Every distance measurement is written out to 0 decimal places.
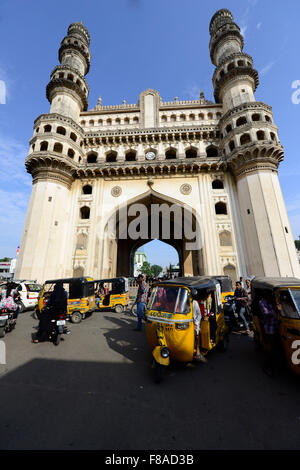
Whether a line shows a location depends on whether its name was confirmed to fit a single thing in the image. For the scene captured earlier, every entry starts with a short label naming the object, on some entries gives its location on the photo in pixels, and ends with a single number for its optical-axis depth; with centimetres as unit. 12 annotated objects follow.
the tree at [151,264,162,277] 10026
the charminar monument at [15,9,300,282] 1530
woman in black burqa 601
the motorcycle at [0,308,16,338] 642
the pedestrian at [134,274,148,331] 739
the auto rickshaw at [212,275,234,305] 937
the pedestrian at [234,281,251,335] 708
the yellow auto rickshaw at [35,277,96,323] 863
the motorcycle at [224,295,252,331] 762
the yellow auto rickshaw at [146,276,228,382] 401
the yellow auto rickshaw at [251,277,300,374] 369
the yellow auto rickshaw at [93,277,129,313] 1101
